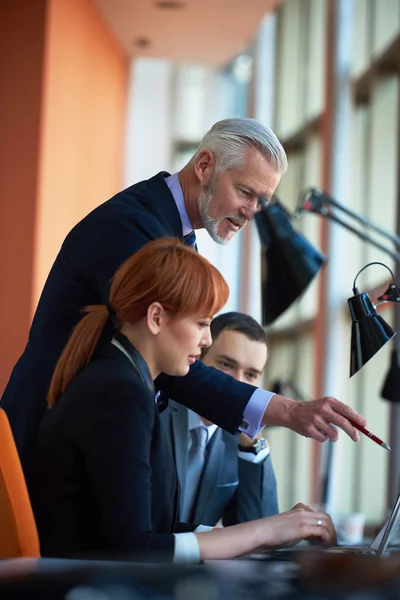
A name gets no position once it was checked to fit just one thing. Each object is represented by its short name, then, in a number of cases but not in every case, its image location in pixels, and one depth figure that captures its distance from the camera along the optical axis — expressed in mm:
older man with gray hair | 4748
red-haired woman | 4401
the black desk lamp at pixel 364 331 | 4875
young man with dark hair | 5315
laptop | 4474
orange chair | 4339
